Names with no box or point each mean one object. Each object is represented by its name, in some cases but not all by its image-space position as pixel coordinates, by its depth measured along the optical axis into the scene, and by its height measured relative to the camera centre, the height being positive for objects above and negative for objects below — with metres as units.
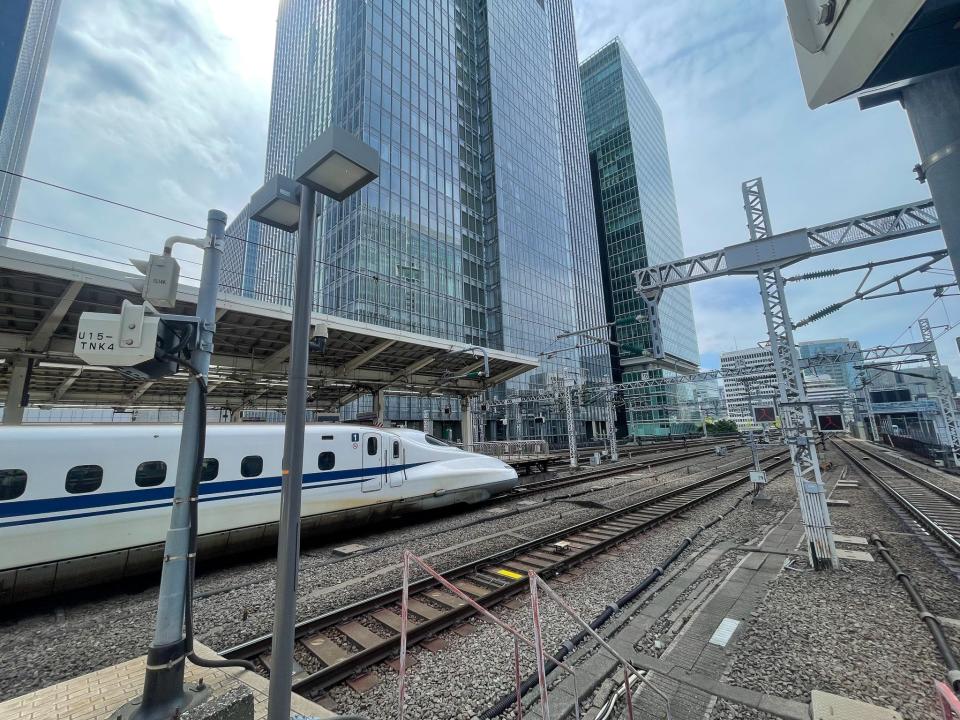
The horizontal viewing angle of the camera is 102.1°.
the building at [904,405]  31.89 +0.77
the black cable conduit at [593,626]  4.25 -3.03
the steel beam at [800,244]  8.00 +3.89
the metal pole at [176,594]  3.44 -1.41
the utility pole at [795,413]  7.98 +0.05
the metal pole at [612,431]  31.05 -0.66
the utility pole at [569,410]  26.90 +0.99
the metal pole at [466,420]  26.03 +0.55
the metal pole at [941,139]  2.46 +1.77
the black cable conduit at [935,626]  4.19 -3.00
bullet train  6.71 -1.14
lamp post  3.03 +1.31
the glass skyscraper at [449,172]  43.62 +37.31
